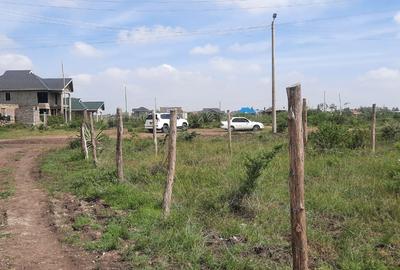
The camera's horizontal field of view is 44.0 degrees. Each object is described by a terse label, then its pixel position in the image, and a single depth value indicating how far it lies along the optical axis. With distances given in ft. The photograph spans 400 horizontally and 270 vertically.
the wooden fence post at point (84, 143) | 59.30
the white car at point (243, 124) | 133.39
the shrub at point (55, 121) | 179.30
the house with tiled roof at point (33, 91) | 213.25
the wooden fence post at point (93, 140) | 51.67
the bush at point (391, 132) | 68.29
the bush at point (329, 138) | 49.49
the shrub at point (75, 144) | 78.99
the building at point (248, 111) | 257.55
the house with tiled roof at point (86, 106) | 259.21
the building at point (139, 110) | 362.53
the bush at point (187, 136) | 77.40
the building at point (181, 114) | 158.78
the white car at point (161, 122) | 126.56
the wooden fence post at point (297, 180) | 15.25
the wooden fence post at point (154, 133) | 56.20
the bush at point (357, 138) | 52.21
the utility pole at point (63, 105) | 220.02
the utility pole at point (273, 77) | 101.36
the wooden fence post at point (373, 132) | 50.13
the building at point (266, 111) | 241.63
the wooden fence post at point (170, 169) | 27.71
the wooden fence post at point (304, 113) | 43.96
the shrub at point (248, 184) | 28.04
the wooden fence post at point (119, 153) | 39.33
